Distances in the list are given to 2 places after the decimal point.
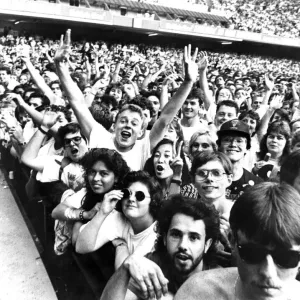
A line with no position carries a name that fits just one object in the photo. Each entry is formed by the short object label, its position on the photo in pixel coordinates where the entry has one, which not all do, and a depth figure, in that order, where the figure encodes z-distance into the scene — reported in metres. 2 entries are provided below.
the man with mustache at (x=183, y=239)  1.63
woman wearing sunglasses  2.00
